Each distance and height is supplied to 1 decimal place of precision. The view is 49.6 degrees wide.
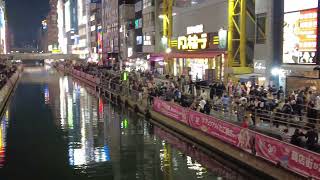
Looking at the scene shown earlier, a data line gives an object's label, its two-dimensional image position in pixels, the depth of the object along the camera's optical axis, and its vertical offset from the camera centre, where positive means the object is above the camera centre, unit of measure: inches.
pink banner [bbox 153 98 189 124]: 1013.2 -142.3
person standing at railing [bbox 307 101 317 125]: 699.2 -99.7
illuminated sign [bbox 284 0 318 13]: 996.8 +176.8
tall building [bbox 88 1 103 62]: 4442.6 +461.8
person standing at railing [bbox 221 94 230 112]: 900.7 -98.1
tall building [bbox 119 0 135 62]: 2970.3 +340.8
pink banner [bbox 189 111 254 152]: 711.1 -150.4
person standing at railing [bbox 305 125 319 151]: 582.5 -127.4
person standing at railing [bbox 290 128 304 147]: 604.2 -130.1
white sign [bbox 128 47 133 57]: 2958.2 +120.8
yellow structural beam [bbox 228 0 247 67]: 1367.8 +131.2
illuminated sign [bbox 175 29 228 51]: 1480.0 +113.0
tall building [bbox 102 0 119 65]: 3459.6 +380.4
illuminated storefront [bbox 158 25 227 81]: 1498.2 +49.3
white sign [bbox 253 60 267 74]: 1180.7 -5.8
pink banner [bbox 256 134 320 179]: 547.0 -156.6
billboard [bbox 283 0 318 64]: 1000.2 +94.0
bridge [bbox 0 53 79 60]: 5089.4 +148.8
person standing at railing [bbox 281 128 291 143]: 652.9 -136.0
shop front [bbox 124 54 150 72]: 2569.5 +22.9
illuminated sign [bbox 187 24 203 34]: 1694.0 +180.7
